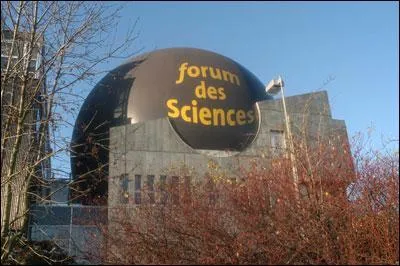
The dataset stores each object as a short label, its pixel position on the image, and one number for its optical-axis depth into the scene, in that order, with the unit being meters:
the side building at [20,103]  9.84
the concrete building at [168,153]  19.30
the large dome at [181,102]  21.17
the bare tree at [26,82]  9.90
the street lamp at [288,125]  11.69
